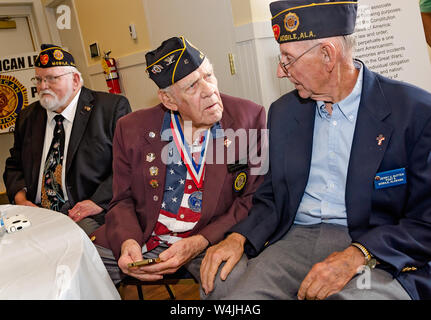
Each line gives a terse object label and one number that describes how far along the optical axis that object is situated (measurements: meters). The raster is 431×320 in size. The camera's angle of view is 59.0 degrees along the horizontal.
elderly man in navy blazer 1.28
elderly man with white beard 2.68
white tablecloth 1.03
